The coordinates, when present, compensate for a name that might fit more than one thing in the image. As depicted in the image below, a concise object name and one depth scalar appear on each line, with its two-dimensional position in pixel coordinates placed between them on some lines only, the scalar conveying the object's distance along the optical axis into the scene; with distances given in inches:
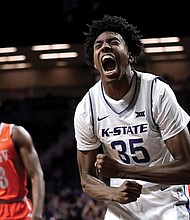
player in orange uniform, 304.3
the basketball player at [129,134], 211.0
